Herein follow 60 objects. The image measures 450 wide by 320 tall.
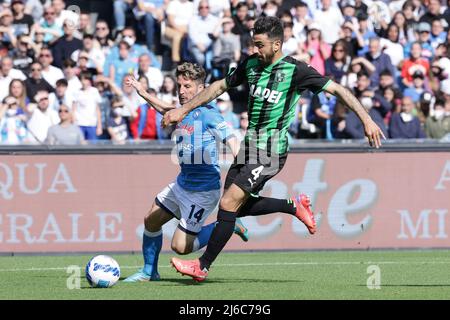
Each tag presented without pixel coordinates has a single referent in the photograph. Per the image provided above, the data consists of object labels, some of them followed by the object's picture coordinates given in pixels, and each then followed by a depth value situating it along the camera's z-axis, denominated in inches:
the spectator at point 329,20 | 800.9
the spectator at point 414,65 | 778.8
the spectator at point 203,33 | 772.0
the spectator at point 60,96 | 705.0
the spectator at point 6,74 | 706.2
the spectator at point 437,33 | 821.9
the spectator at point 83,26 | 777.9
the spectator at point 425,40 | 805.9
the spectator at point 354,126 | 687.7
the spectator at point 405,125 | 697.6
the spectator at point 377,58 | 772.0
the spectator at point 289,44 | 767.1
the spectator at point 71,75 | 717.9
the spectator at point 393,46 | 794.8
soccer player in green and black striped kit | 394.3
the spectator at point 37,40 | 751.1
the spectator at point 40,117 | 673.0
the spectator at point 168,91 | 714.2
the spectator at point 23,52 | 748.6
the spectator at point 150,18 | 801.6
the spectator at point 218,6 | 794.8
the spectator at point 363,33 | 789.9
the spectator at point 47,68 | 734.5
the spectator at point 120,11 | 802.8
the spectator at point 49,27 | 765.9
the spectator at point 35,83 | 710.5
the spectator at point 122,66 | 743.7
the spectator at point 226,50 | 761.0
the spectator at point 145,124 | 693.9
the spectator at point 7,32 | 759.7
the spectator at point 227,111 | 713.0
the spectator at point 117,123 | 696.4
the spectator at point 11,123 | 667.4
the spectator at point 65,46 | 757.3
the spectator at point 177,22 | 786.2
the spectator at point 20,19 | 771.4
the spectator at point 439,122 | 703.1
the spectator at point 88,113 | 696.4
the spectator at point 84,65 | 739.4
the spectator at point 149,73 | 739.4
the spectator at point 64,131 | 639.8
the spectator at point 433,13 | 832.9
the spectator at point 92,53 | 751.1
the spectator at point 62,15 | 781.9
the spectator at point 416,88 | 761.0
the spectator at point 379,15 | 824.3
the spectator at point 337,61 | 759.7
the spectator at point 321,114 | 713.6
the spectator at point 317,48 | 768.9
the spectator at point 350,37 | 787.4
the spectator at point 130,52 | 749.3
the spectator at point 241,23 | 768.9
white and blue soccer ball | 395.5
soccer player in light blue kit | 424.2
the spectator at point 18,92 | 692.1
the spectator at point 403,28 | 813.9
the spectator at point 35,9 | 791.1
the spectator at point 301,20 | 793.6
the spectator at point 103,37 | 764.0
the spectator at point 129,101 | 705.6
